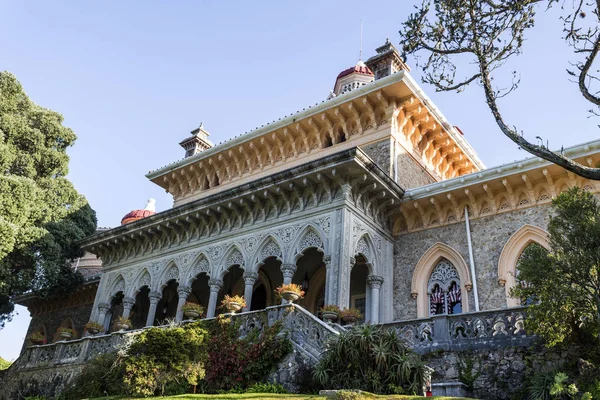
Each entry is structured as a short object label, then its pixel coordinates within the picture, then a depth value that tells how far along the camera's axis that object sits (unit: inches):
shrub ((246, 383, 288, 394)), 384.6
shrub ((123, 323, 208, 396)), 410.9
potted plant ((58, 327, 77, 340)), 652.3
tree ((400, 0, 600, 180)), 366.3
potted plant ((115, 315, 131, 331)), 636.1
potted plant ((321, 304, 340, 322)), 492.1
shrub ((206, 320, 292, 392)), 417.7
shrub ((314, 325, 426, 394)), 348.8
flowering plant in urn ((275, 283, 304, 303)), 472.4
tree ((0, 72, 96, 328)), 746.8
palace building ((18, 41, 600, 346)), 563.5
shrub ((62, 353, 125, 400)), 465.1
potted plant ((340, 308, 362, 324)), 490.9
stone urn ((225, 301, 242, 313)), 502.9
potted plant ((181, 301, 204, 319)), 558.9
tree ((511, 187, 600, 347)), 324.2
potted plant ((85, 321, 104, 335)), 691.4
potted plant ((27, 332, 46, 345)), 728.3
